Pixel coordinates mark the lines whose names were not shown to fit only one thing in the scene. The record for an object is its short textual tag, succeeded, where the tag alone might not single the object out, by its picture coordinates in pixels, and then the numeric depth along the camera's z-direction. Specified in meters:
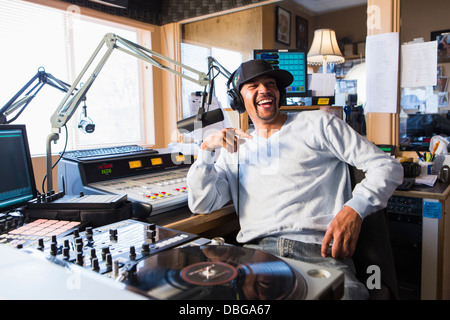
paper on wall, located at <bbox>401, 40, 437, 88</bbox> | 2.16
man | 1.25
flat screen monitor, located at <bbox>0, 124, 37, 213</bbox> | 1.19
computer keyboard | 1.52
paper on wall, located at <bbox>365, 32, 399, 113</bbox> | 2.21
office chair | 1.19
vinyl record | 0.54
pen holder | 2.06
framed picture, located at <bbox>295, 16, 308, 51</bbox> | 3.57
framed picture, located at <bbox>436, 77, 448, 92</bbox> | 2.19
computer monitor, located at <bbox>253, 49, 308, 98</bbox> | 2.14
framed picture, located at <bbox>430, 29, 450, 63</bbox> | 2.18
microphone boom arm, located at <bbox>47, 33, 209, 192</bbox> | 1.39
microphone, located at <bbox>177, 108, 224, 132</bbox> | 1.47
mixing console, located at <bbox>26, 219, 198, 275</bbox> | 0.74
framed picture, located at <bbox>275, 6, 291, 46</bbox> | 3.47
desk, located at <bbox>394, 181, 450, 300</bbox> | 1.74
